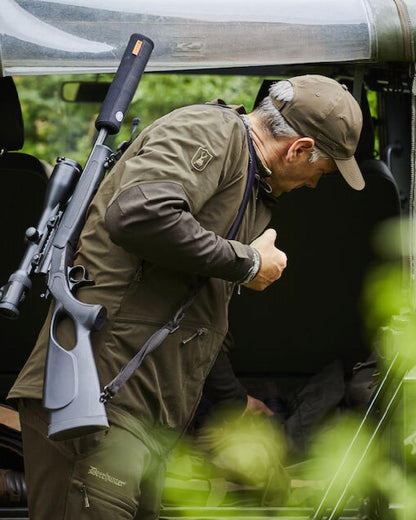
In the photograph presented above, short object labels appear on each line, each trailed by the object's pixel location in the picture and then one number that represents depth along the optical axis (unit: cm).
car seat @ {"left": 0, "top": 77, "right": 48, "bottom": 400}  805
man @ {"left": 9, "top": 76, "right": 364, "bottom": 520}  471
